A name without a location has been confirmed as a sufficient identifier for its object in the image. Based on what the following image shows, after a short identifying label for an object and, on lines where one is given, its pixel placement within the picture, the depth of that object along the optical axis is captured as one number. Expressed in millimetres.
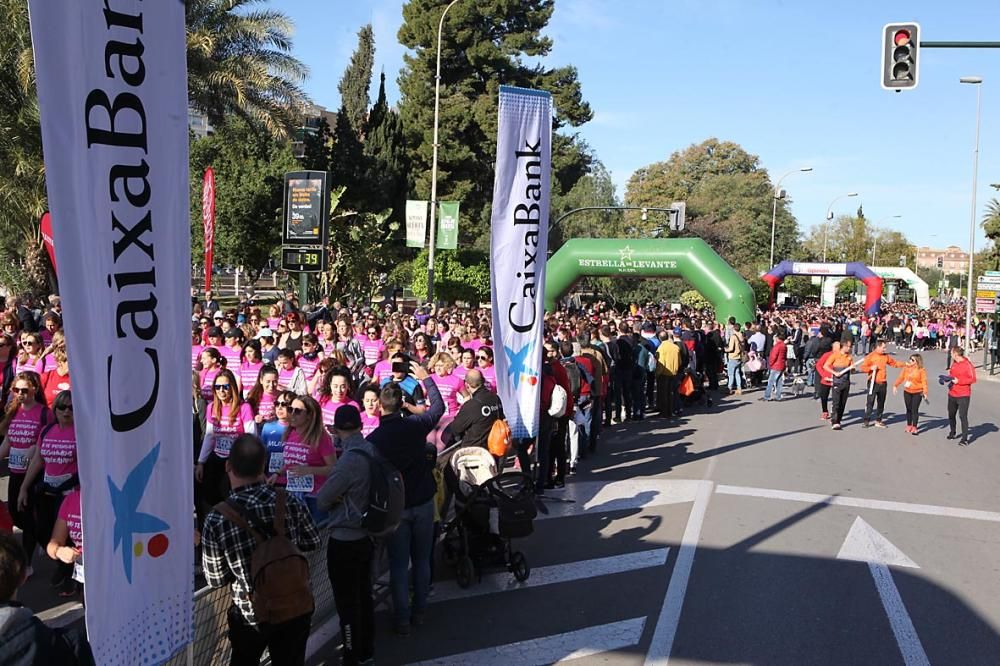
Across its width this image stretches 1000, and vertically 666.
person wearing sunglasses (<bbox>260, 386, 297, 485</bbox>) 6641
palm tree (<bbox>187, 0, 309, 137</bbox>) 21734
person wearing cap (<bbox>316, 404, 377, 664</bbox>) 5043
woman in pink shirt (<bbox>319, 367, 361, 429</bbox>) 7262
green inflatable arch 26812
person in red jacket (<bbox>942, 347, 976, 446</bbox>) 14023
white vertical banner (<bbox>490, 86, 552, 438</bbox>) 8461
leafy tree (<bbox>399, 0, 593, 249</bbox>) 45531
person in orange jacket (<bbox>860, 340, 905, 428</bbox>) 15266
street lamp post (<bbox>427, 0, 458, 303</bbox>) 25478
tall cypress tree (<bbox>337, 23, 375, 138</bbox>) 50906
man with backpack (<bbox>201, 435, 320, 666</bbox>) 4012
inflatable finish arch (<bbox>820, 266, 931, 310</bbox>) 59688
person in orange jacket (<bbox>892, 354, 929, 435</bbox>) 14539
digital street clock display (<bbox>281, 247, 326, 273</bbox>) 17578
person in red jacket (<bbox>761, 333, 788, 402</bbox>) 18469
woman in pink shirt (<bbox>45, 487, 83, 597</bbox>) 5172
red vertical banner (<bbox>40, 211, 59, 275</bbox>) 12055
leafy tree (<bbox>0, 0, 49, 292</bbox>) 18219
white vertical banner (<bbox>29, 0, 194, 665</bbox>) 2926
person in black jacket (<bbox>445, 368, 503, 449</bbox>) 7578
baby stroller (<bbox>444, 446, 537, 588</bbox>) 6926
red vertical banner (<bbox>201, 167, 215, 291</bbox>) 19406
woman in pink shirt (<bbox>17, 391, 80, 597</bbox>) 6016
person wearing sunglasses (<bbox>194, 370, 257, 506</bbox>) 7039
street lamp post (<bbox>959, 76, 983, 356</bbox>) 34375
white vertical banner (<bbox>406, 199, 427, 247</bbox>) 26420
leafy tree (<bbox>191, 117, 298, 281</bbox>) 35281
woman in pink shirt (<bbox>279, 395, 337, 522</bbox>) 6121
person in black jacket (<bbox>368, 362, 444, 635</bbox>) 5707
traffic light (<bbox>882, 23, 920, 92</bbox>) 11195
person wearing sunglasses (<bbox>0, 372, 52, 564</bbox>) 6496
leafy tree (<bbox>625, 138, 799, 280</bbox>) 61562
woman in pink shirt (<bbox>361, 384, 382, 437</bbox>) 6875
